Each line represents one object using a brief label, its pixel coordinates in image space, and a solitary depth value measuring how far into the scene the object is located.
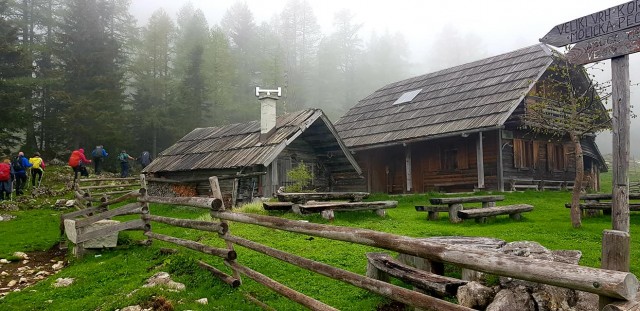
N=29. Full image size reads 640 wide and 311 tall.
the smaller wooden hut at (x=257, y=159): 16.77
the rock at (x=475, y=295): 3.98
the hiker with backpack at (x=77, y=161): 20.00
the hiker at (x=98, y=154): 23.66
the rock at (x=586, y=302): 3.63
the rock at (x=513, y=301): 3.74
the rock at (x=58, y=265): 9.02
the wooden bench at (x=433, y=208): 11.78
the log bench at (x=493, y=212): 10.45
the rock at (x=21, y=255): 9.63
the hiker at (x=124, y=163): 24.36
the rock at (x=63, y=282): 7.42
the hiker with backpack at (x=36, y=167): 20.31
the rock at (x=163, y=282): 6.46
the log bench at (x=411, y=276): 4.27
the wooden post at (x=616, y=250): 2.47
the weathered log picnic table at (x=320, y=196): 12.42
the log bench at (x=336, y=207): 11.34
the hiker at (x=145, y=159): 25.61
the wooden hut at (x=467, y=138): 18.89
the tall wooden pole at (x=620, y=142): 6.11
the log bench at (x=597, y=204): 10.74
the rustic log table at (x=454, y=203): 11.26
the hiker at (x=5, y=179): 17.50
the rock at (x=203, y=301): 5.86
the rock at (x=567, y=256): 4.35
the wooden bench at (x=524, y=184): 18.92
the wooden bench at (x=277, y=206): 12.21
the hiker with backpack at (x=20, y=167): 19.39
